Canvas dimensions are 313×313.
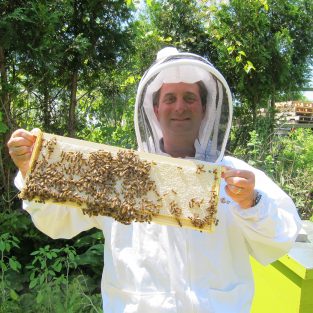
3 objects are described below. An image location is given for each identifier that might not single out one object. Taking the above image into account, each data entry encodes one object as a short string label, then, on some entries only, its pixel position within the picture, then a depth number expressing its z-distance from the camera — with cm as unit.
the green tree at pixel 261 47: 548
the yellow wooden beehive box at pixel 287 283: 206
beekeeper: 146
